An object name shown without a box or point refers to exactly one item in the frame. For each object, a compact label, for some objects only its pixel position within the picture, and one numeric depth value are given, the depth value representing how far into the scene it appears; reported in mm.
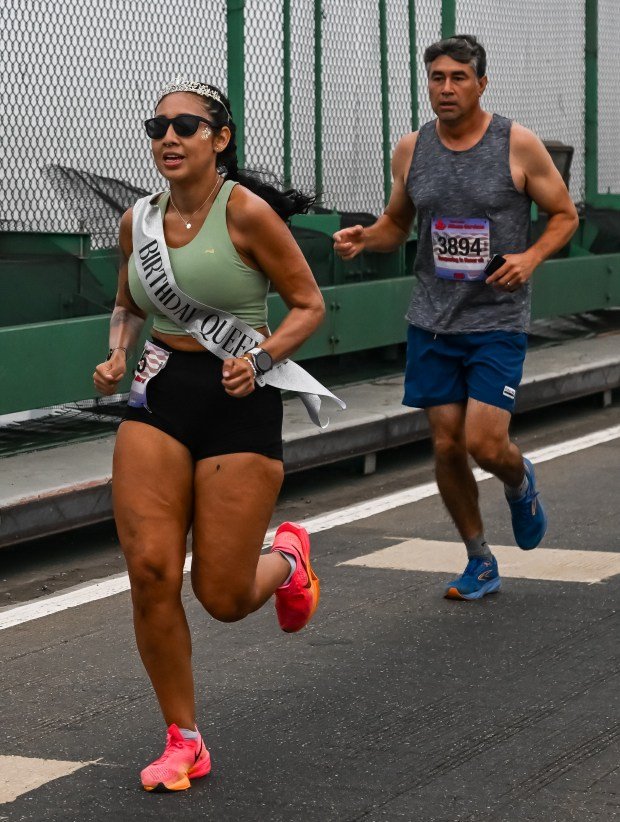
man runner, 6562
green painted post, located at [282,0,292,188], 11102
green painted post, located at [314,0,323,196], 11461
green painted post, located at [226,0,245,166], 10555
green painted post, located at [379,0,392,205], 12086
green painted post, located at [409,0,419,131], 12391
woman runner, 4633
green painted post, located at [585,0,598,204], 15203
